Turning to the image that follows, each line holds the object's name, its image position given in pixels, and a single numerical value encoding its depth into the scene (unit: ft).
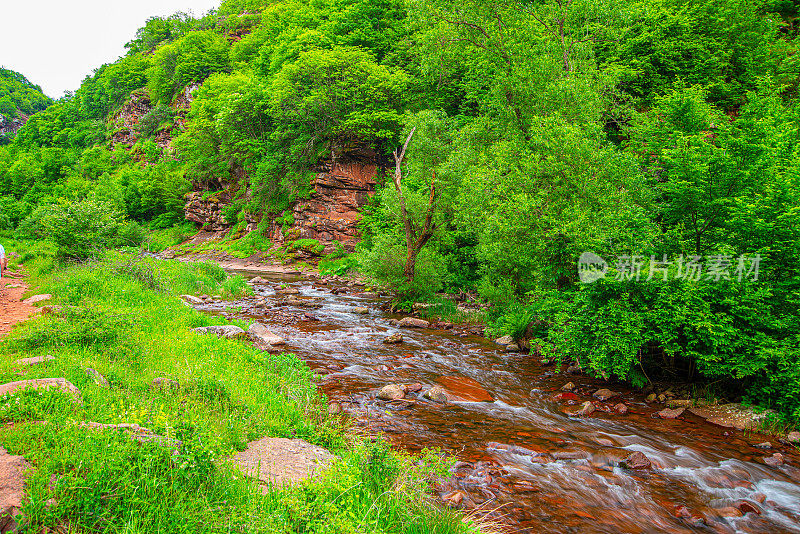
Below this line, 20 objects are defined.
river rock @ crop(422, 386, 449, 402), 28.45
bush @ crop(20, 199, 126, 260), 49.67
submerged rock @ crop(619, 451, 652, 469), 20.67
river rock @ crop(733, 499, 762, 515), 17.70
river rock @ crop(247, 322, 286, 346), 38.65
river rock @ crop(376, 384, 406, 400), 27.58
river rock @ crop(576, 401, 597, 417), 27.45
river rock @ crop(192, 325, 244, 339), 31.93
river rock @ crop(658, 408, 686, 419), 27.27
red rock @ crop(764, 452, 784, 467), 21.37
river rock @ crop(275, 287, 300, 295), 72.84
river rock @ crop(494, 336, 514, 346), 44.48
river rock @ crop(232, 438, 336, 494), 13.73
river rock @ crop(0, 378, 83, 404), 13.89
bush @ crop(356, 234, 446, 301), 60.08
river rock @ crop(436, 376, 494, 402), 29.50
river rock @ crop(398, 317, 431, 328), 52.85
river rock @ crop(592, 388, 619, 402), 30.22
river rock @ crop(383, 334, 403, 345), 43.14
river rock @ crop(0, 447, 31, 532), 8.70
